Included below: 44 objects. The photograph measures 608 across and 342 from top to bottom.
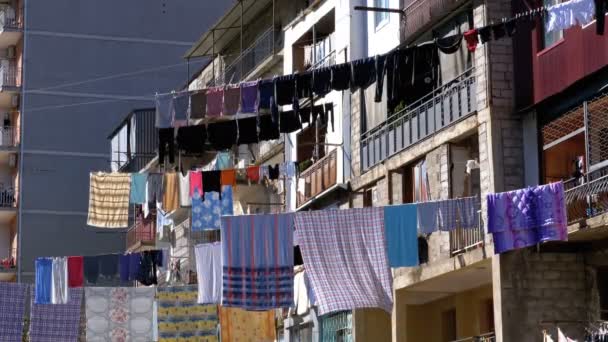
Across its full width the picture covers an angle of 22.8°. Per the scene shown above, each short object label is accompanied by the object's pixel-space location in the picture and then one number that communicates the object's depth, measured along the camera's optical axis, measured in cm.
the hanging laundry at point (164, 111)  3391
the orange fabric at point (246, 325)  4028
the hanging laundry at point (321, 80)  2934
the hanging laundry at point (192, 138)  3462
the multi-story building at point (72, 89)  5931
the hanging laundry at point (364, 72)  2880
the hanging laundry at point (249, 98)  3106
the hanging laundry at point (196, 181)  3891
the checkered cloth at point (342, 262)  2767
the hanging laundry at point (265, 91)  3056
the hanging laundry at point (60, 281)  3966
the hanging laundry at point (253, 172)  3912
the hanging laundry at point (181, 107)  3362
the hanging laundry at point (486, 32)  2505
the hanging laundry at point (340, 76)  2912
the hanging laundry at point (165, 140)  3441
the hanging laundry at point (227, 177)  3866
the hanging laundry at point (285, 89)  3012
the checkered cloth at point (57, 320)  4259
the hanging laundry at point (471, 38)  2512
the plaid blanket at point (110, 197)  4322
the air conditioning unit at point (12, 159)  5969
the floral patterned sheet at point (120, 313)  4300
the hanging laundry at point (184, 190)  4041
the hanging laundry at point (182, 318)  4166
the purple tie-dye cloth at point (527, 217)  2486
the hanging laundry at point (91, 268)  3941
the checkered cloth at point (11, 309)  4203
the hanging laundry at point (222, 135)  3491
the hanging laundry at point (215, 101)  3266
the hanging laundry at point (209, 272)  3431
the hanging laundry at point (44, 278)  3981
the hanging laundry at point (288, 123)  3331
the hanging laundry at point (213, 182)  3878
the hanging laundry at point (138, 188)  4209
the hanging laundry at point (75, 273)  3950
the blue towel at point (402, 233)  2755
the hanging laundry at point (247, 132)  3469
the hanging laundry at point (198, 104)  3325
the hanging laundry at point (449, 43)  2780
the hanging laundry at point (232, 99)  3156
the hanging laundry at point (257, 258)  2859
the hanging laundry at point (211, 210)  4091
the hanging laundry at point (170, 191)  4112
